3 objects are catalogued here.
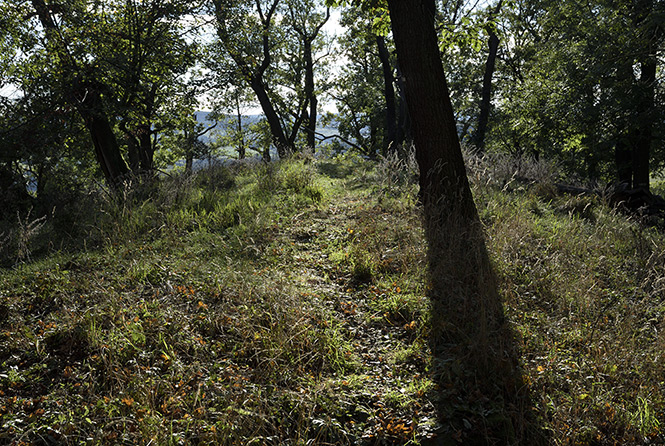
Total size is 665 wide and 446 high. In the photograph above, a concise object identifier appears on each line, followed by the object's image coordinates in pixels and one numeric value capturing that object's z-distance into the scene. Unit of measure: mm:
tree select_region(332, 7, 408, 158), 15812
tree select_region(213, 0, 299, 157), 10438
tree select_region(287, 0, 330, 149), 19828
